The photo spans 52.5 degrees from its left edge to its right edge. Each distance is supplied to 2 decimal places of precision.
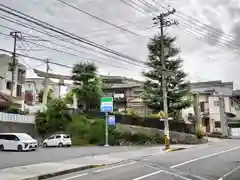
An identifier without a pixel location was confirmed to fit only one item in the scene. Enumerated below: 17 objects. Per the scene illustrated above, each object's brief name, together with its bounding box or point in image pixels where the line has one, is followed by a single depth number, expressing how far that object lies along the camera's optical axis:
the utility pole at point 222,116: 42.32
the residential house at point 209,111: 43.57
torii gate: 33.28
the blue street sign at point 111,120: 26.45
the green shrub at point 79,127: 28.39
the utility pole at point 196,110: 37.70
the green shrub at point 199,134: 29.29
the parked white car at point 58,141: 26.21
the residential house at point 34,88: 49.56
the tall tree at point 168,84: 28.85
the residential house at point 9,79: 35.83
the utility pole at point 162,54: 21.29
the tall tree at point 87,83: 32.64
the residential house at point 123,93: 44.25
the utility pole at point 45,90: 36.16
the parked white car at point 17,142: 21.50
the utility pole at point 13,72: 34.81
